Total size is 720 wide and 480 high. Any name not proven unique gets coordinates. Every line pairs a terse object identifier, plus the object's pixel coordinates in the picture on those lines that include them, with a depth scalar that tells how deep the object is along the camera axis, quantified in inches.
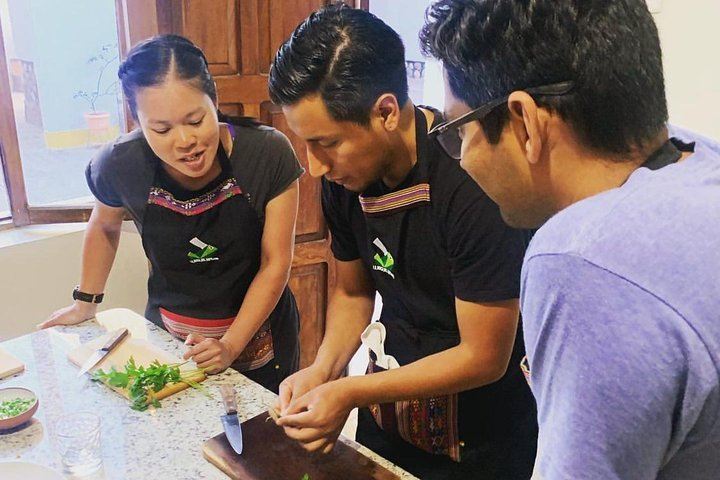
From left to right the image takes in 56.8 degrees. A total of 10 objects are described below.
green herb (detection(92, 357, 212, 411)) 47.5
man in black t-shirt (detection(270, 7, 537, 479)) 41.2
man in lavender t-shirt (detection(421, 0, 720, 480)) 20.1
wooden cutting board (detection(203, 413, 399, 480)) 40.6
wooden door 79.8
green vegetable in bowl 44.3
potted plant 89.0
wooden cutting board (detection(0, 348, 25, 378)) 51.1
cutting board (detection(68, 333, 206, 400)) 51.7
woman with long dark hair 56.9
